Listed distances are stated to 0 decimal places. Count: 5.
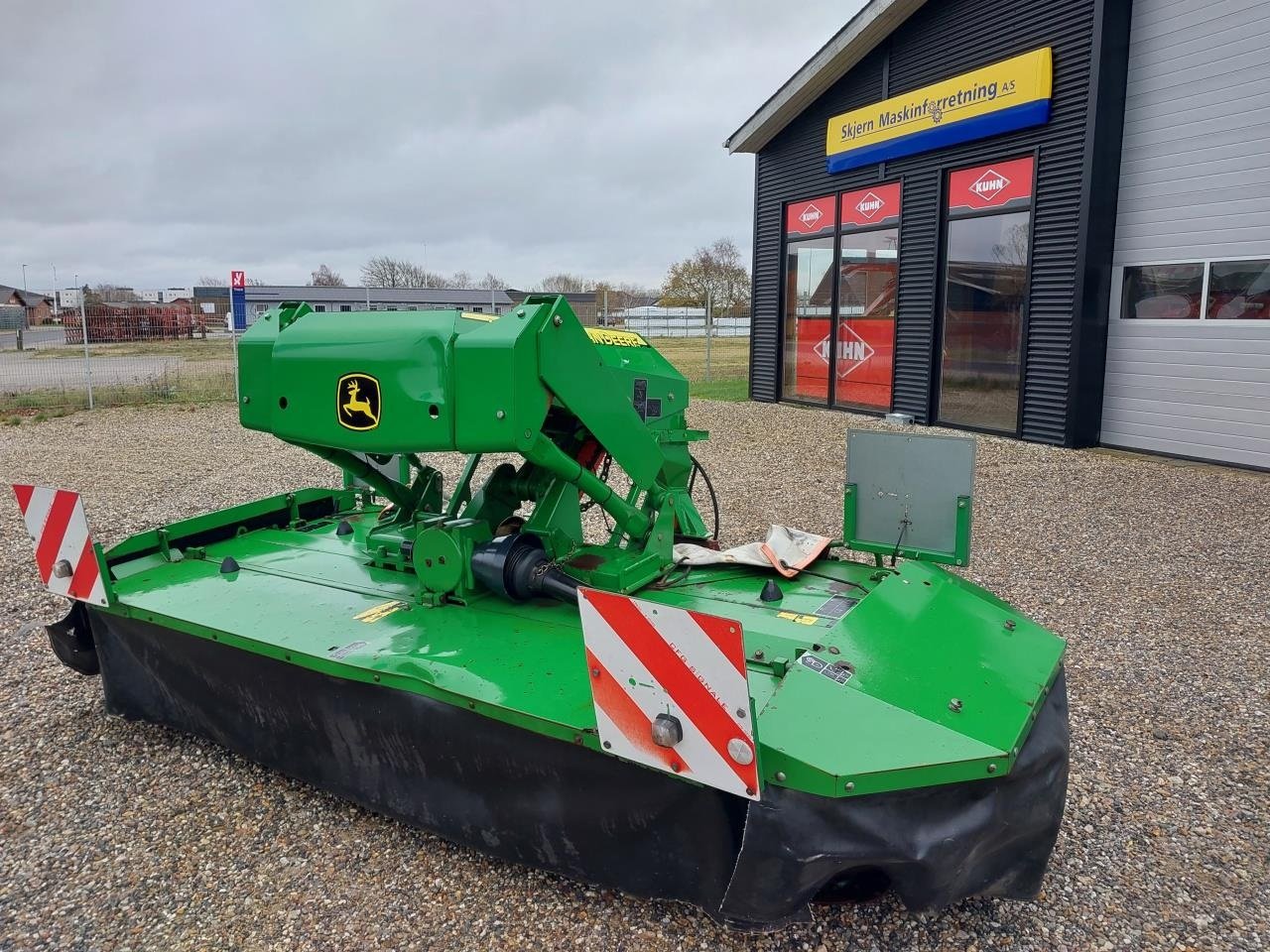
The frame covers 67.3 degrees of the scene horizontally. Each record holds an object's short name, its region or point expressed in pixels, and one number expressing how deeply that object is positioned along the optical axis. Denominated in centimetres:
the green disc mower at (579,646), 229
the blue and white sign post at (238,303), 1474
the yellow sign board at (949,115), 953
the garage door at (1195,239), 842
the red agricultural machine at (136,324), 1631
